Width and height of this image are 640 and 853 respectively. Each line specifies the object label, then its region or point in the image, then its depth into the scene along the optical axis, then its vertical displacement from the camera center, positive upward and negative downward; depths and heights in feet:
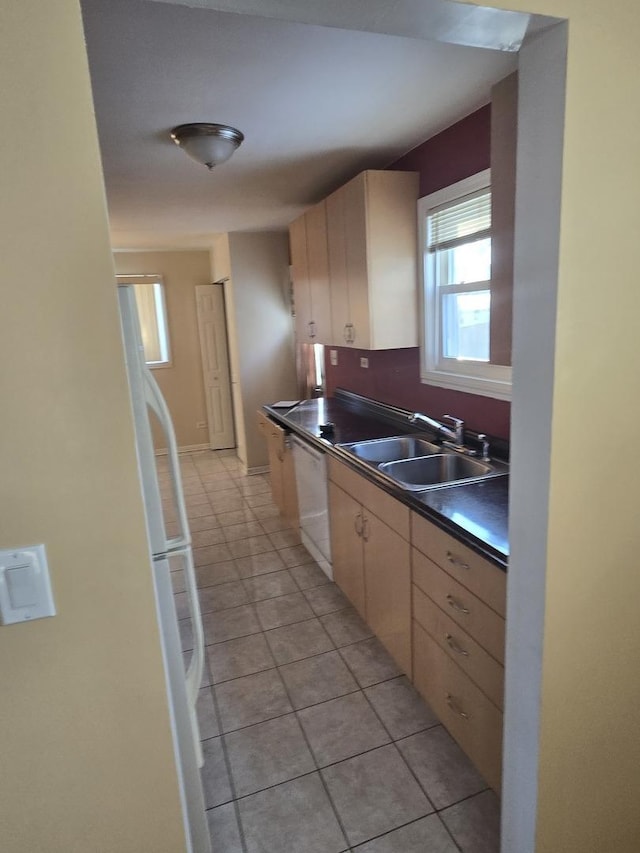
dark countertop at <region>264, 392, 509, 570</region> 5.08 -2.14
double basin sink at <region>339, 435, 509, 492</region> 7.42 -2.23
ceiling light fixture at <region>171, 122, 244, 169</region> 7.21 +2.70
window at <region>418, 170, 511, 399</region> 7.75 +0.49
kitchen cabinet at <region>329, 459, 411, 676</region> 6.88 -3.48
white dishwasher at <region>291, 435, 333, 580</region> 9.51 -3.41
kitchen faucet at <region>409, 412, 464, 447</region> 8.21 -1.82
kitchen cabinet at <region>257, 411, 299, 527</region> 11.73 -3.40
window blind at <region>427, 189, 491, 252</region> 7.66 +1.52
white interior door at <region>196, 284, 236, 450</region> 19.58 -1.27
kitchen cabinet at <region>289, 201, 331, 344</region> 11.23 +1.20
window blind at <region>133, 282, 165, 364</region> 19.54 +0.50
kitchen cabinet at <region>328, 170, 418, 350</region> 8.90 +1.20
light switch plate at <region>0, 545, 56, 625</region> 2.55 -1.22
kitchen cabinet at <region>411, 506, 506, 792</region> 5.08 -3.50
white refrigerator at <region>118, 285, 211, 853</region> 3.57 -1.74
